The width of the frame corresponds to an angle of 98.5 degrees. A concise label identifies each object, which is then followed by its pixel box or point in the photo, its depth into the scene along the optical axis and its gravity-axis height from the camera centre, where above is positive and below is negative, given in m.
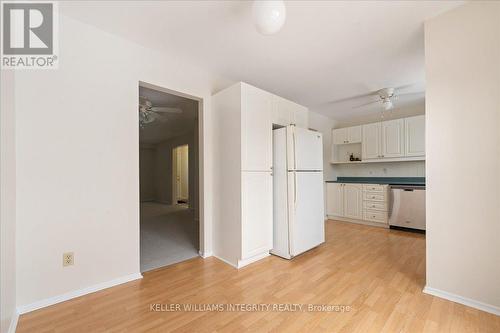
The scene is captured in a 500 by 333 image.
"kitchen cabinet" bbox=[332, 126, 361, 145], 4.93 +0.73
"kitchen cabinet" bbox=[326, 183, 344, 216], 4.86 -0.76
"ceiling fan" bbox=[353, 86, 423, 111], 3.52 +1.20
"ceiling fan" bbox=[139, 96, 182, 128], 3.28 +0.93
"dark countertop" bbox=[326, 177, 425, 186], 4.33 -0.33
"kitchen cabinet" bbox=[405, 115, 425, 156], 4.06 +0.57
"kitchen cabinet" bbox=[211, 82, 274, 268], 2.52 -0.08
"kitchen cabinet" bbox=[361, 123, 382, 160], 4.59 +0.53
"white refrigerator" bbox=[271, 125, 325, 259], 2.75 -0.34
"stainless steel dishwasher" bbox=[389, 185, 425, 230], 3.79 -0.75
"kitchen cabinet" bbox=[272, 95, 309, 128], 2.95 +0.78
